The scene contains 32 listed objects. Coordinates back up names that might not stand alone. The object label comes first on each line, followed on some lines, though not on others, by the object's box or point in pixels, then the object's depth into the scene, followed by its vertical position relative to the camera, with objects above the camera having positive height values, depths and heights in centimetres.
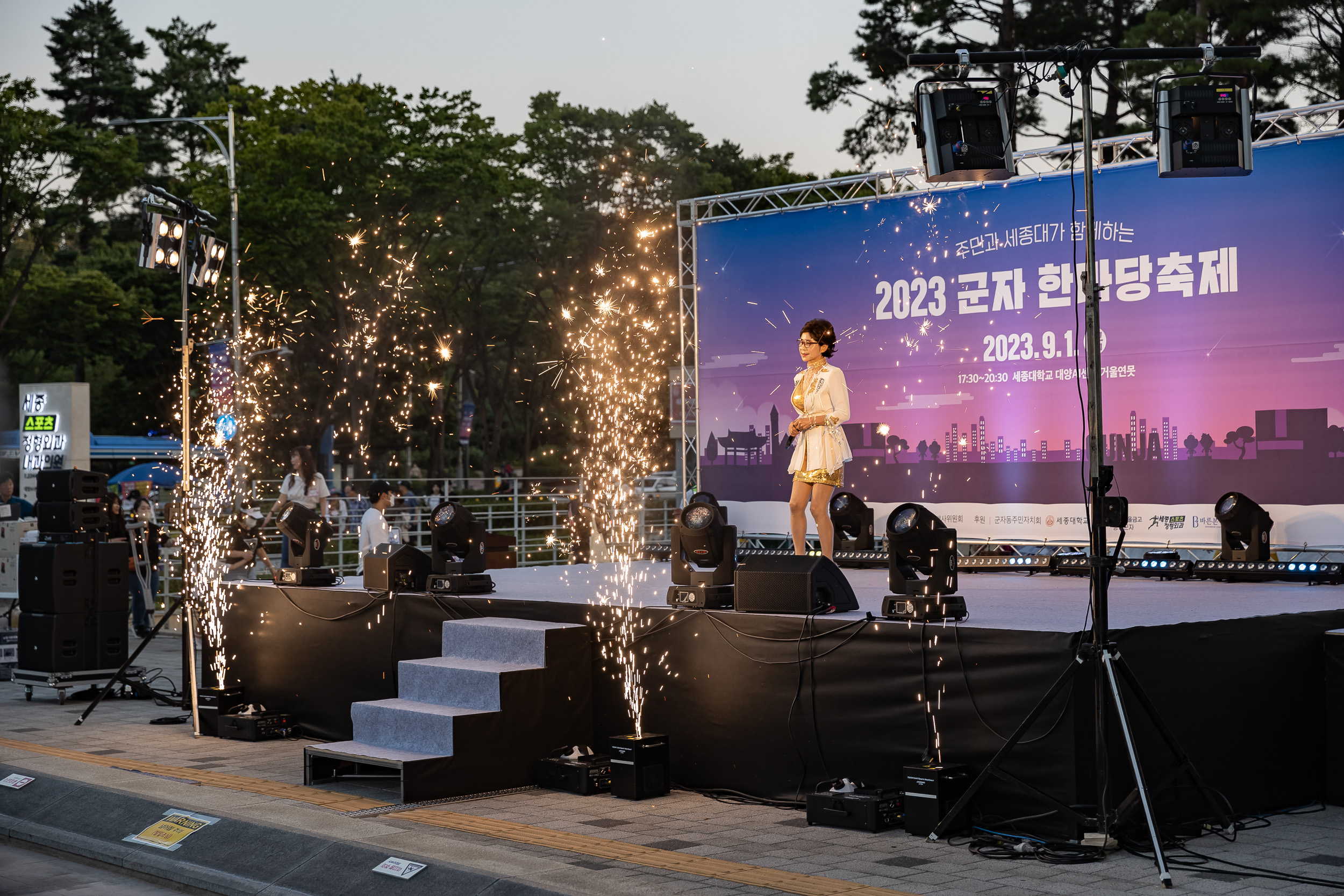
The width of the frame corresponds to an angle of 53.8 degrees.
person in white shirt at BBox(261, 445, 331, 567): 1098 +11
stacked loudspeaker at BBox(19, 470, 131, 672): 902 -56
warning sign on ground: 525 -133
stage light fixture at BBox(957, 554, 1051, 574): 916 -57
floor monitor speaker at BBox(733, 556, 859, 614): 570 -43
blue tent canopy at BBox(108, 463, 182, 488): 2708 +53
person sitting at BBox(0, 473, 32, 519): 1230 +3
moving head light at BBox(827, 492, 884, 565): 1021 -28
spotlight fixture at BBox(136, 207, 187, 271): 925 +182
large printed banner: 923 +110
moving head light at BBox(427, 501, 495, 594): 726 -29
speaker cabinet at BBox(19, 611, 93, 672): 899 -95
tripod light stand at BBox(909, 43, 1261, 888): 462 -46
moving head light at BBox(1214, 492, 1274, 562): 827 -31
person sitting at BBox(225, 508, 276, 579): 992 -36
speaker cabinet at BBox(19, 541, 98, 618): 900 -51
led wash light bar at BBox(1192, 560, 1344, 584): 745 -55
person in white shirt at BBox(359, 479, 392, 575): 926 -16
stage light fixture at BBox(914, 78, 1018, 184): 623 +168
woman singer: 762 +33
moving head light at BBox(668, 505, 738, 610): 612 -33
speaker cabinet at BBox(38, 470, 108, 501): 909 +11
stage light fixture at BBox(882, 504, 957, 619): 539 -29
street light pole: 2030 +486
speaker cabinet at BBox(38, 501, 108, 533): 910 -10
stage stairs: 593 -103
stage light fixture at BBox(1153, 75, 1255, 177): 602 +160
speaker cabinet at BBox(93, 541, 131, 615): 917 -52
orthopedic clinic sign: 1500 +82
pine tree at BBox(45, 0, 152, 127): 3809 +1267
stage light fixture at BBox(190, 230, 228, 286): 967 +178
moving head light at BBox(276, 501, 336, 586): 796 -30
